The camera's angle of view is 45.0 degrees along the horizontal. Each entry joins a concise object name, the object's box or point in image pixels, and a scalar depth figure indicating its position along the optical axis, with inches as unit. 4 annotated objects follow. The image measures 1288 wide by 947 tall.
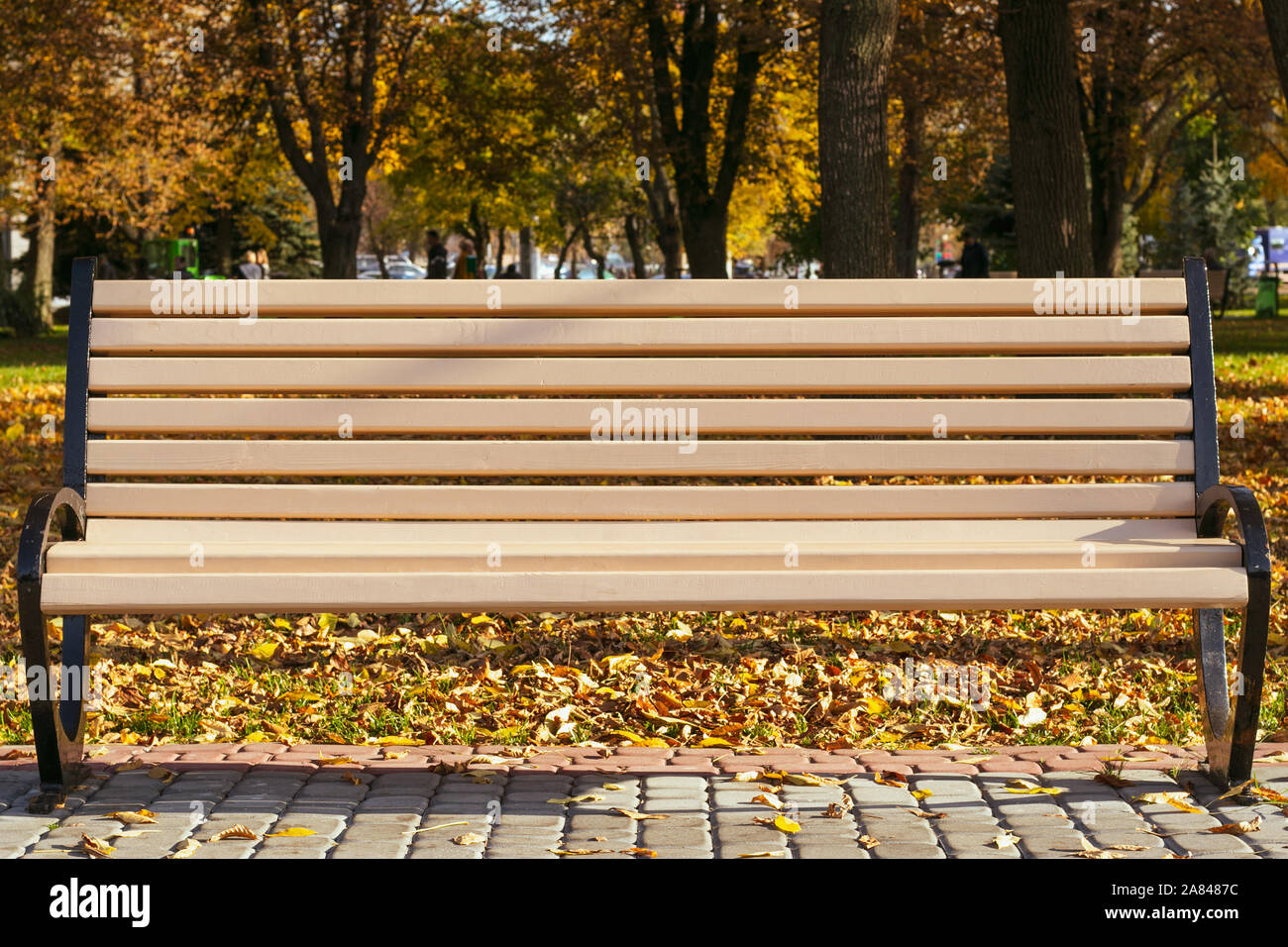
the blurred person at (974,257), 953.5
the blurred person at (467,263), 1017.4
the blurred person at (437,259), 1039.6
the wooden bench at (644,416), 160.2
